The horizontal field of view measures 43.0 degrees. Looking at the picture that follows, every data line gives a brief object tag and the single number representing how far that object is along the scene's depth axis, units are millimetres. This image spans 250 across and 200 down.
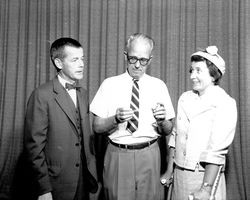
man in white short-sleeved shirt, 2055
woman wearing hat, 1734
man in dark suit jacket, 1937
